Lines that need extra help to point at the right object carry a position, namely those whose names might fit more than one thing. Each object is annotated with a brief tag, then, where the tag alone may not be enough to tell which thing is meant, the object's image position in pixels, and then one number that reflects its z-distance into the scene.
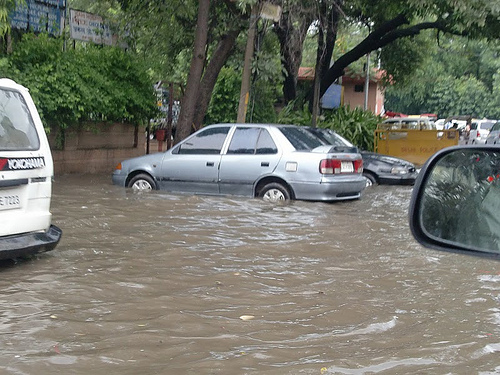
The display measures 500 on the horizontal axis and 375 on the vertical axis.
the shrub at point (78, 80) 14.39
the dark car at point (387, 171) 15.82
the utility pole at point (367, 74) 37.16
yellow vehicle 21.30
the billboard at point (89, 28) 17.92
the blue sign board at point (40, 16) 16.25
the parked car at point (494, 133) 16.74
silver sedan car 11.44
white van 6.43
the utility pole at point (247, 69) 14.95
